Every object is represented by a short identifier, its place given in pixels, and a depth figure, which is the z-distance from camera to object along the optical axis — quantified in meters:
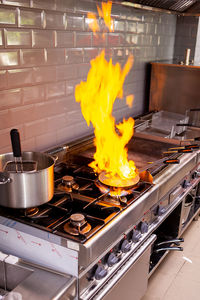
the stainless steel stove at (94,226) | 1.05
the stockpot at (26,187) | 1.05
